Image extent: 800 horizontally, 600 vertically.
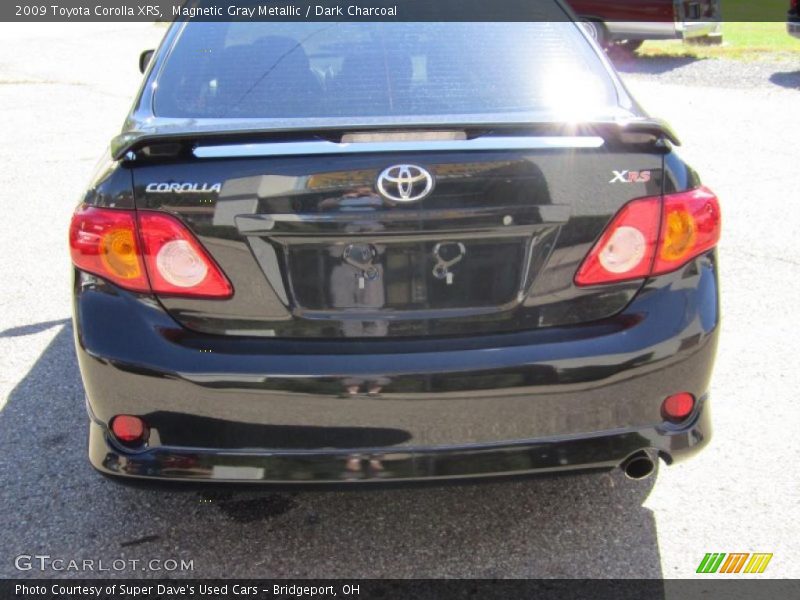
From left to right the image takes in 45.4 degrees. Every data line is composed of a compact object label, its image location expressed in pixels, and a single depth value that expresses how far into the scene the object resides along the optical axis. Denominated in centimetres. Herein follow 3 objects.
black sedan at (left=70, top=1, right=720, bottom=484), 251
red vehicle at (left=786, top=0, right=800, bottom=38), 1395
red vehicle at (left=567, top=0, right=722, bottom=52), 1617
